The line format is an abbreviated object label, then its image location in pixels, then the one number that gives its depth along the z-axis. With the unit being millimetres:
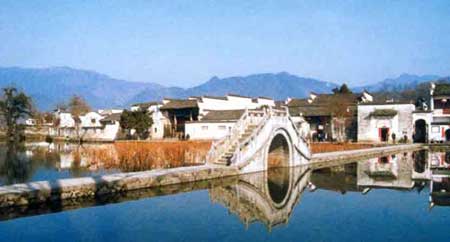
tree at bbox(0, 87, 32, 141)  69125
